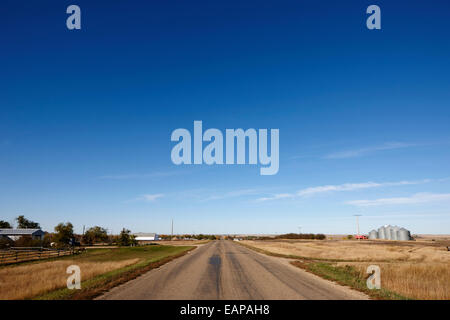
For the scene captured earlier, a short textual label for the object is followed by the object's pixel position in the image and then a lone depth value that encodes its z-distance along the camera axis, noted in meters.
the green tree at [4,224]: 105.20
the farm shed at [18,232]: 90.68
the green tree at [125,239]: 77.56
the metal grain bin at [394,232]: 124.12
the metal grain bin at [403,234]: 117.69
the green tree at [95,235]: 90.81
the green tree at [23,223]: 112.69
